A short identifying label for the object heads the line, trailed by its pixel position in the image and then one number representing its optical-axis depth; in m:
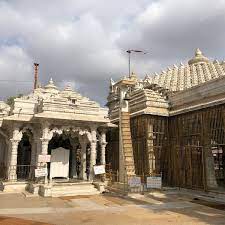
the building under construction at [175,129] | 17.64
